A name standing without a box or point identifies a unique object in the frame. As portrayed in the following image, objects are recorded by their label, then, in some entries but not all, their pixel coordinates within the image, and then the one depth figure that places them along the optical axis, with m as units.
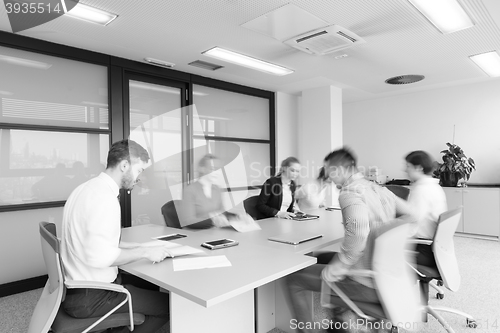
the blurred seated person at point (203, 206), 3.18
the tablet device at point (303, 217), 3.60
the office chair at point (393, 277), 1.82
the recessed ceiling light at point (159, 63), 4.56
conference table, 1.69
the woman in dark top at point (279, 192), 3.88
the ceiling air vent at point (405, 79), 5.68
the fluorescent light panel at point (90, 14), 3.04
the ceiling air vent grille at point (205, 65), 4.77
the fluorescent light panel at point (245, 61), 4.32
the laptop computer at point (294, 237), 2.49
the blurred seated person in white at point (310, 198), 4.58
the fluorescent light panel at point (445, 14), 2.97
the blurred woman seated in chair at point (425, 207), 2.83
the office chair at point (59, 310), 1.72
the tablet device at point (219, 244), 2.36
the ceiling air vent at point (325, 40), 3.51
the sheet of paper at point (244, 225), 3.00
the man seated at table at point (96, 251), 1.81
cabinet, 5.70
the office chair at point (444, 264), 2.44
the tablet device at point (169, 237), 2.73
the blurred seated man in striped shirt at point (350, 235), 2.00
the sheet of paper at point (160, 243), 2.43
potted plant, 6.12
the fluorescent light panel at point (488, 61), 4.58
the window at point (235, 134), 5.64
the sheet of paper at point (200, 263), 1.94
